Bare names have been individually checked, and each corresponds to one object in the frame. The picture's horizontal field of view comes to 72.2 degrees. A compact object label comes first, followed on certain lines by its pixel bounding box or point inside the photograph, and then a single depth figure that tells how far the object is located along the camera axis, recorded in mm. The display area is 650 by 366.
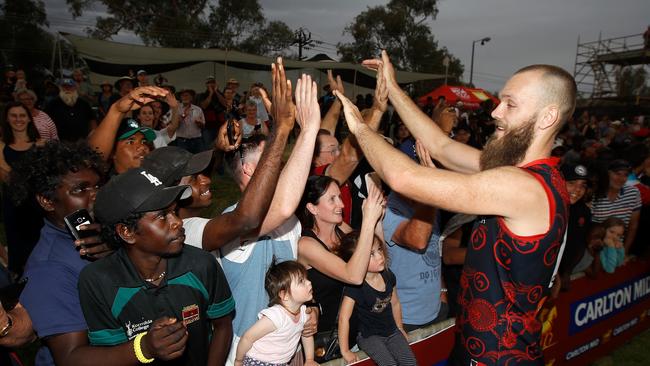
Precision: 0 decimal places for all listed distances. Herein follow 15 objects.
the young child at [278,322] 2602
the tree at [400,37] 57969
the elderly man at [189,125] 9977
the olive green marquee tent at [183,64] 14922
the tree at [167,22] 48594
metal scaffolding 37375
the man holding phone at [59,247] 1920
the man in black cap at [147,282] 1931
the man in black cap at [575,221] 4258
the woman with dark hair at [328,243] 2816
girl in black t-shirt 3129
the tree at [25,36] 35656
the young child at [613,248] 4789
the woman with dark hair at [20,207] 4375
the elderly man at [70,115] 8180
